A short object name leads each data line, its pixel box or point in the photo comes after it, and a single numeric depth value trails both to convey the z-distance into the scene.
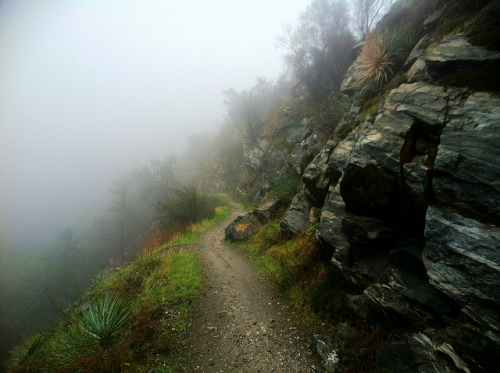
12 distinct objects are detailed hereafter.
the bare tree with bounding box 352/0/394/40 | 12.50
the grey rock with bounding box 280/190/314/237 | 7.96
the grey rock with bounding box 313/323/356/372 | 3.48
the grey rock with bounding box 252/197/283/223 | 11.32
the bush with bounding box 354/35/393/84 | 6.52
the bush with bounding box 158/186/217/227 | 16.77
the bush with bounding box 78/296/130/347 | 4.04
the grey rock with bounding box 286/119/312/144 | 15.99
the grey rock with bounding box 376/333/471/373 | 2.70
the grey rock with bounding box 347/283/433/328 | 3.27
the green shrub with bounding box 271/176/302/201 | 11.26
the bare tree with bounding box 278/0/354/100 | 15.34
